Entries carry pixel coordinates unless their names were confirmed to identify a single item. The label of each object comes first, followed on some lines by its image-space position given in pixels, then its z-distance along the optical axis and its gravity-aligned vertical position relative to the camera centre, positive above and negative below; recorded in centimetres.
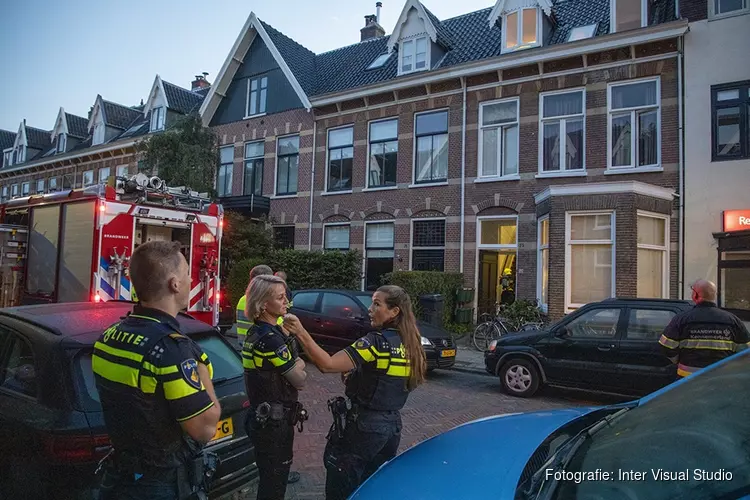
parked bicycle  1140 -136
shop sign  1069 +139
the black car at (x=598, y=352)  655 -112
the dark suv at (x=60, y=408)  262 -90
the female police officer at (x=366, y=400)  260 -74
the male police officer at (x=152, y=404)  186 -56
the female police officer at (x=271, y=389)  270 -73
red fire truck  712 +40
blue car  159 -73
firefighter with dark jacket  459 -54
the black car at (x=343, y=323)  847 -103
